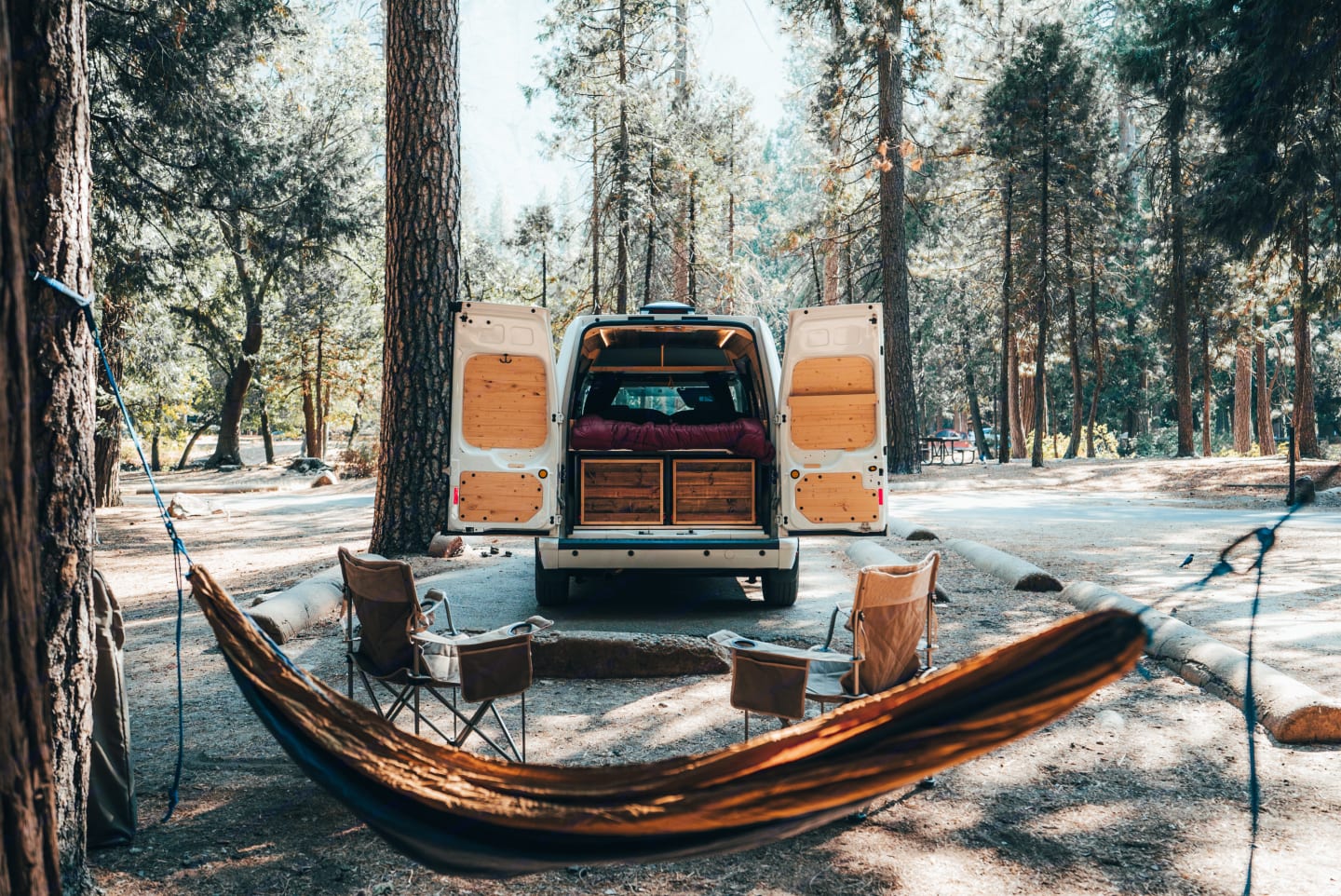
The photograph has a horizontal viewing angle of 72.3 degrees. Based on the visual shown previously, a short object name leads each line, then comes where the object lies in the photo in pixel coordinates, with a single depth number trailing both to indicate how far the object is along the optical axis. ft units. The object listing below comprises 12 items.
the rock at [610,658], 17.21
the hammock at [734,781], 7.11
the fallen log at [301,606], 18.74
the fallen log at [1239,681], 13.16
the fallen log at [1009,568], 24.25
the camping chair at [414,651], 11.93
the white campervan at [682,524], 20.59
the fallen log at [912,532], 33.83
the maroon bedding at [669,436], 22.80
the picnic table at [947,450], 105.22
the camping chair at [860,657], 11.25
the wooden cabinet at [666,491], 22.81
